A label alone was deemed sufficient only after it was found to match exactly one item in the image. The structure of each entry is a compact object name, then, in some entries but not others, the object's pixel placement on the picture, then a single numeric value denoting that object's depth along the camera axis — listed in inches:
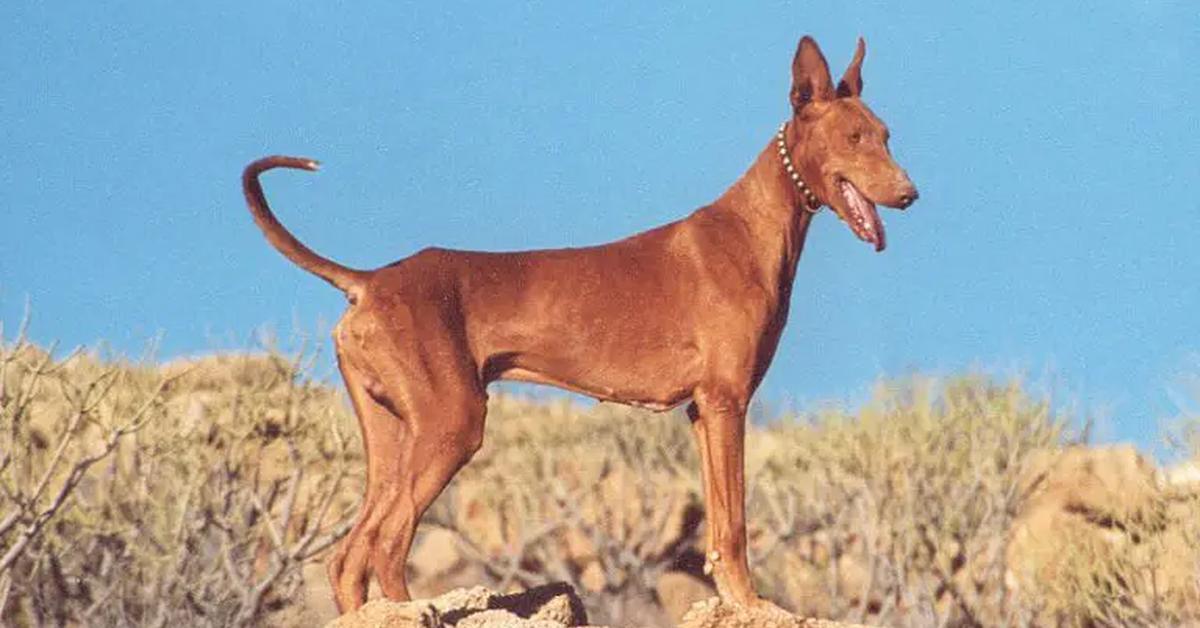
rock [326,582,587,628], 349.7
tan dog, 379.2
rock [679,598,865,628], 364.8
